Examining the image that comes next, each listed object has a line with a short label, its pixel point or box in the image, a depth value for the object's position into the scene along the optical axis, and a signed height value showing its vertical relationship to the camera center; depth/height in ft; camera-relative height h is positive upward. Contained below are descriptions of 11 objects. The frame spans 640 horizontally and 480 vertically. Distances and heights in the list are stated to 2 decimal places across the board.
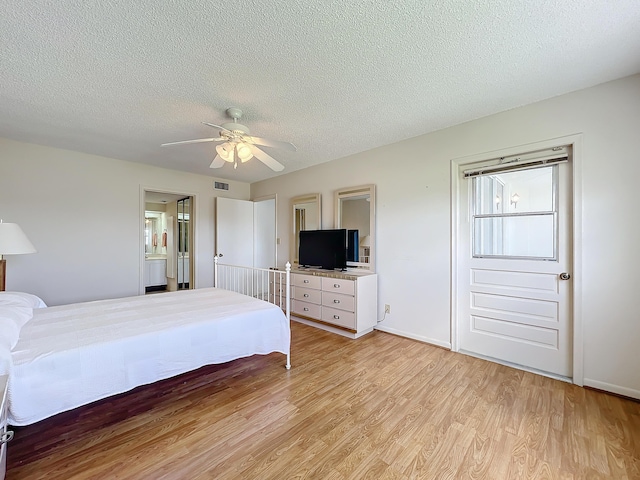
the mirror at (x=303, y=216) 14.05 +1.25
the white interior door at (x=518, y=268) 7.77 -0.91
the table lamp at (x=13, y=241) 7.11 -0.03
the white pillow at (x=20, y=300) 6.97 -1.60
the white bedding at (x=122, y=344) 4.72 -2.23
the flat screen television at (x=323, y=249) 12.22 -0.46
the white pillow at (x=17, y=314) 5.77 -1.68
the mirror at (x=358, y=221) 11.84 +0.81
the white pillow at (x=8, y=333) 4.78 -1.75
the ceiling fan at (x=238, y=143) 7.49 +2.71
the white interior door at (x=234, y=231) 16.16 +0.51
